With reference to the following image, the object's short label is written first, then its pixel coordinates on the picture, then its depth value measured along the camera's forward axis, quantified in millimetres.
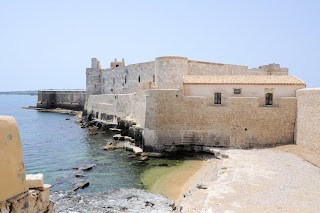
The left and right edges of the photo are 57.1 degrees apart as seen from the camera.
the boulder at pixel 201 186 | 11001
